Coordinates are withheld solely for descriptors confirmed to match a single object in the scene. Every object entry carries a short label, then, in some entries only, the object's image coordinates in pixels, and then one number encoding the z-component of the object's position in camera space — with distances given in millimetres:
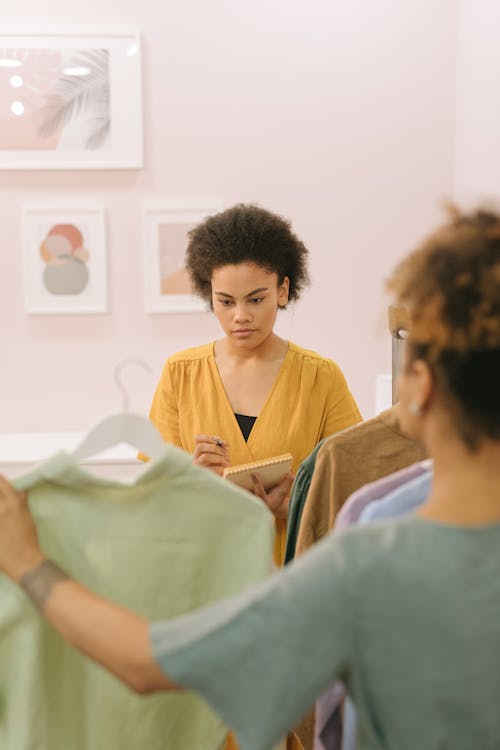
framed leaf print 3279
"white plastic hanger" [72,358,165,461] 1060
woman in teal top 815
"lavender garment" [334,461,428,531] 1162
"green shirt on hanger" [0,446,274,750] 1062
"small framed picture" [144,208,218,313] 3391
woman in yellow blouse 1899
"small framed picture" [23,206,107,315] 3371
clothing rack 1563
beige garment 1487
